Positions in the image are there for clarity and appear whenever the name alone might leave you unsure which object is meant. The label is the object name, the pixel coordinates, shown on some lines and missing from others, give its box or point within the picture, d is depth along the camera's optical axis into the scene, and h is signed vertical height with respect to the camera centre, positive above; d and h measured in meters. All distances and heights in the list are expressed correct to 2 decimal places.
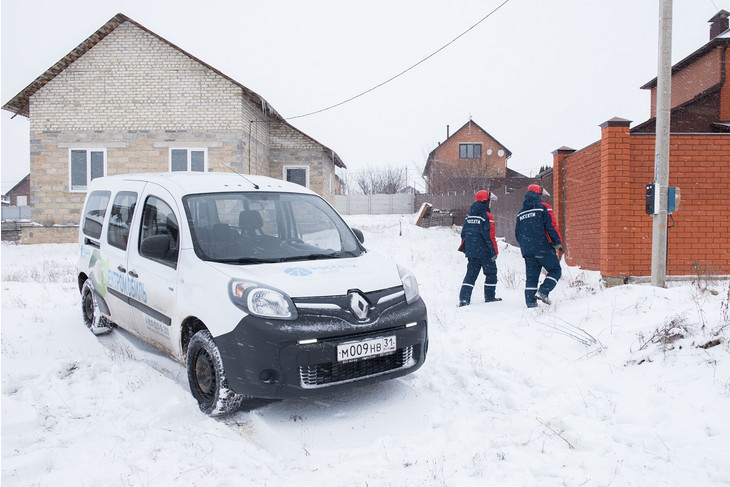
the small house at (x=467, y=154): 46.72 +7.04
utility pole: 6.53 +1.11
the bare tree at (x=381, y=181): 69.00 +6.76
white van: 3.41 -0.46
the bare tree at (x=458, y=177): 40.28 +4.58
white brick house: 18.94 +4.09
